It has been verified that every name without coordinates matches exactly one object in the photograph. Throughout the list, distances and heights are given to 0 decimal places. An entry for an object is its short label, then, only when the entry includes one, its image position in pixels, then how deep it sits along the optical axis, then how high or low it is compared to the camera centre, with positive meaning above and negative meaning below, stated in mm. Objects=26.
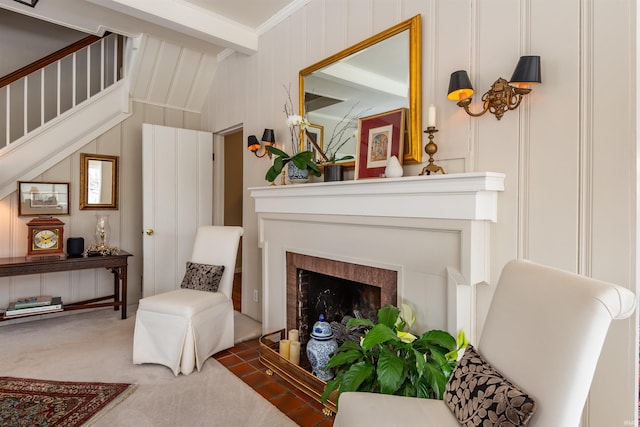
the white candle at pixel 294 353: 2391 -995
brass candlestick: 1840 +311
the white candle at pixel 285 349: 2436 -985
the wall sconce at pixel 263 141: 3088 +628
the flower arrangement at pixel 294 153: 2520 +416
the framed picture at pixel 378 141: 2074 +429
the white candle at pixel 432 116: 1808 +492
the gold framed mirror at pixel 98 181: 3787 +313
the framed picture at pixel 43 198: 3430 +113
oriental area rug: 1863 -1130
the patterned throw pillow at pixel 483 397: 914 -553
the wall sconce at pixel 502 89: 1472 +565
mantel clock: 3268 -282
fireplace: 1621 -123
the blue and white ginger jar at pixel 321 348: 2176 -884
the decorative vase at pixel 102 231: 3754 -238
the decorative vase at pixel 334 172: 2408 +262
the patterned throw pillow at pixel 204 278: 2818 -565
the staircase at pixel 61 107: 3373 +1139
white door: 3852 +136
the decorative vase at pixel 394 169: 1960 +233
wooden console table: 3008 -538
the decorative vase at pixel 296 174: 2715 +280
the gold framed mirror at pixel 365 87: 2016 +838
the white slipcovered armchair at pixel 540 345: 846 -382
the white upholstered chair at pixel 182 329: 2410 -873
